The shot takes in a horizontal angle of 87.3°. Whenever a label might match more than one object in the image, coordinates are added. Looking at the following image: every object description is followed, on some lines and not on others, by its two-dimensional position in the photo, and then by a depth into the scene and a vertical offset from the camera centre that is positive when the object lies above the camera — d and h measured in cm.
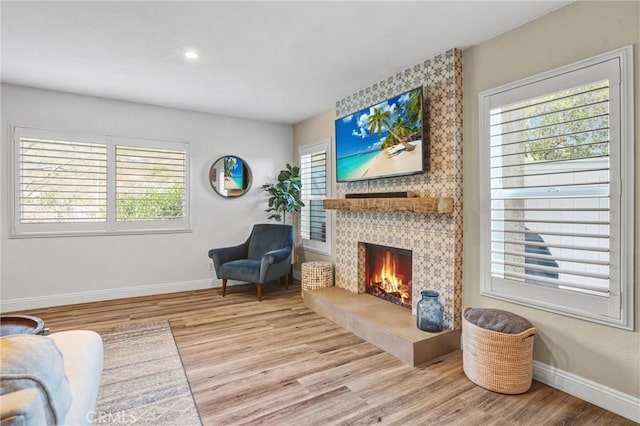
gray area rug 191 -114
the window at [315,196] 464 +24
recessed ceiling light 282 +136
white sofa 81 -46
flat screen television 293 +71
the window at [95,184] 376 +35
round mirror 487 +54
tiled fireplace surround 272 -20
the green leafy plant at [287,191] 496 +31
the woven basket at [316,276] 412 -79
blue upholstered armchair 412 -60
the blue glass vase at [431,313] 270 -81
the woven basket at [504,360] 212 -95
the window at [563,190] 191 +14
